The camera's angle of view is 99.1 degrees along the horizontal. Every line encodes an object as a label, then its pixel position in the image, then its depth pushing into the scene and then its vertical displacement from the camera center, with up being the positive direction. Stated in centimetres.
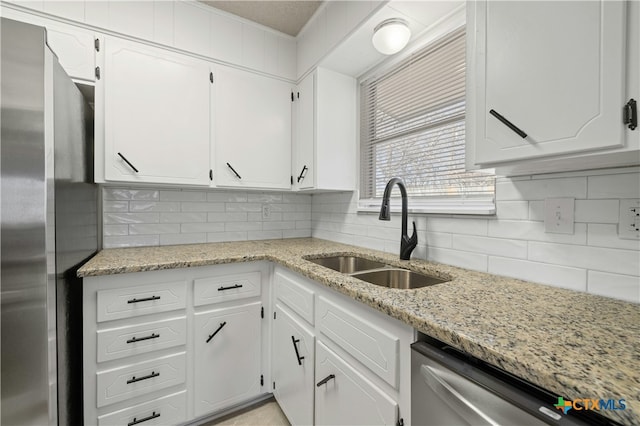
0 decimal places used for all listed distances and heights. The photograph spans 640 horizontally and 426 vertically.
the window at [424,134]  137 +46
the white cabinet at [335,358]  82 -57
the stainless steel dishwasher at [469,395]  50 -39
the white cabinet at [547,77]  64 +36
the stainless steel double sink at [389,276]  131 -34
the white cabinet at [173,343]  129 -71
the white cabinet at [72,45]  142 +87
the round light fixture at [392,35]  138 +89
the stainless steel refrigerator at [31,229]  85 -7
